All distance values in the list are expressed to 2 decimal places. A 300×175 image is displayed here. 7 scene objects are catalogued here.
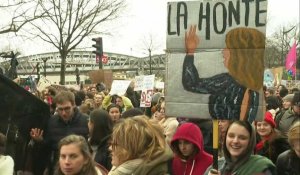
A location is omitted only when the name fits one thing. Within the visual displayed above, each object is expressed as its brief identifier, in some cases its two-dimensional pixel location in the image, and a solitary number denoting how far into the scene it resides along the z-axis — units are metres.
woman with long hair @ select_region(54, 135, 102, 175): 3.74
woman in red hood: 4.30
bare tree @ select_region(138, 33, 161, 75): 50.36
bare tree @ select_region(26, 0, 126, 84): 29.48
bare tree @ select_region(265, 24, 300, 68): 46.62
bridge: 61.78
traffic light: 17.67
